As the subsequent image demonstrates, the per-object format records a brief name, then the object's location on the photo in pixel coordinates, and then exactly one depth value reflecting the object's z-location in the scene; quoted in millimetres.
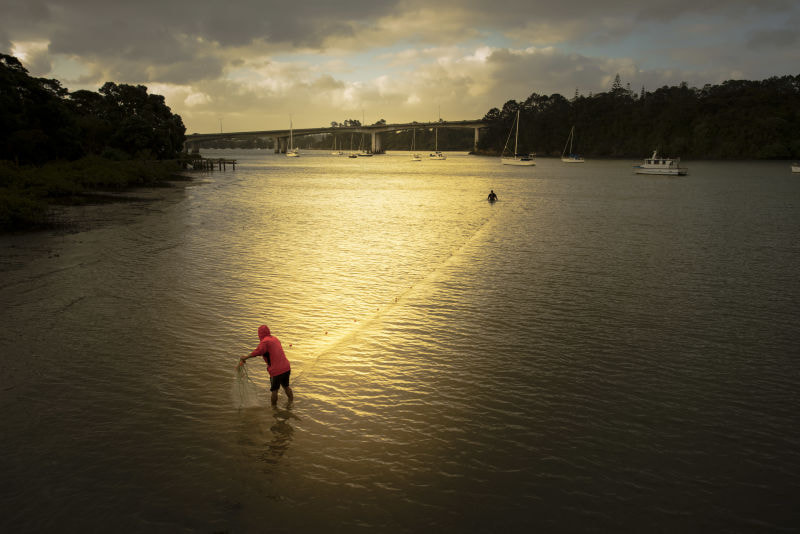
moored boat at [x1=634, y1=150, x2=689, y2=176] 95806
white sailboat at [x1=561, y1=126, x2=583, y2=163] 176125
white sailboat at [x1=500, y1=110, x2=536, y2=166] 141388
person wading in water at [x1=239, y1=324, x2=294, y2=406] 9830
